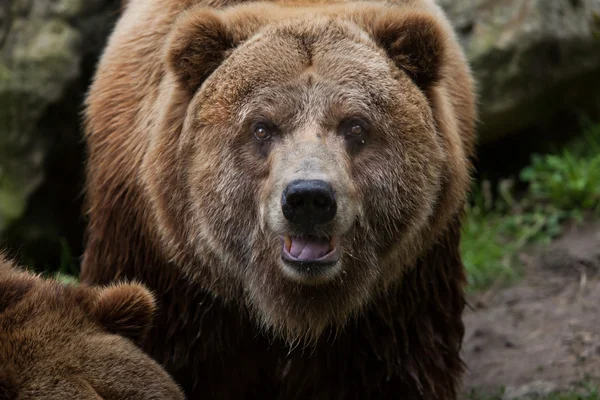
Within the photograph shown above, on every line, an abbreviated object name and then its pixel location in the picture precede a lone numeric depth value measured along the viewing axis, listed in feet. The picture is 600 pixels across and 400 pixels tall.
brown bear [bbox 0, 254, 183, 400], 29.81
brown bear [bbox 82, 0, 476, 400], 37.40
